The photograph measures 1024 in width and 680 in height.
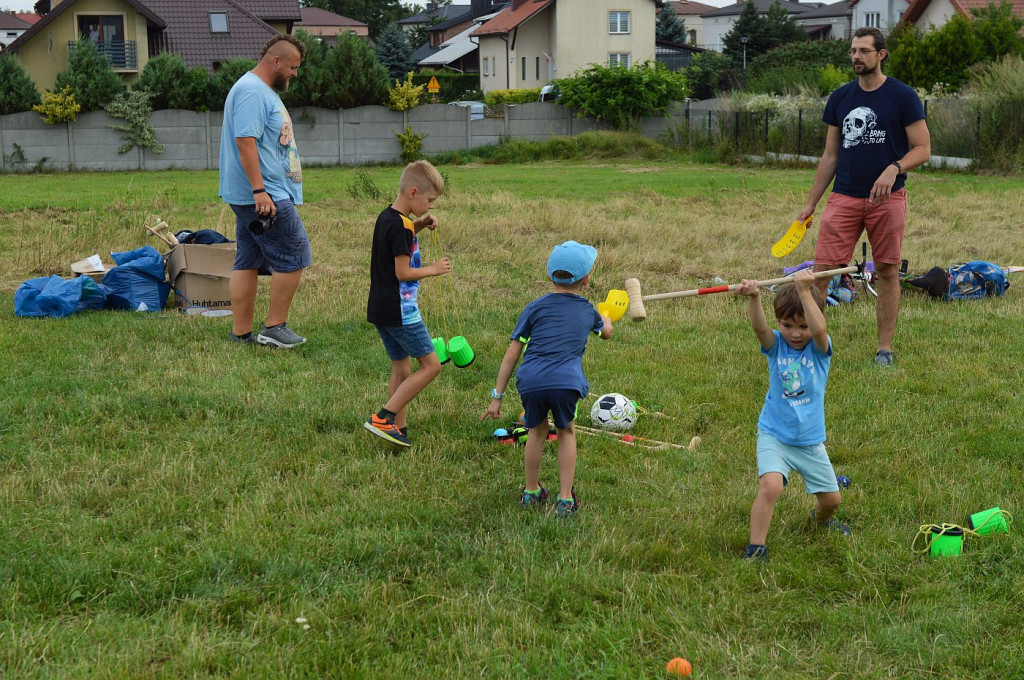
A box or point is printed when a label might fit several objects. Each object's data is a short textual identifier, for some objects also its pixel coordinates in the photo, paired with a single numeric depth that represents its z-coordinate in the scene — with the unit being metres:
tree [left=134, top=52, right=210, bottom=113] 29.50
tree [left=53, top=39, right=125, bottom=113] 28.36
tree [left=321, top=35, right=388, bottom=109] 30.25
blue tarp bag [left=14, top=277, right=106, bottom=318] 8.14
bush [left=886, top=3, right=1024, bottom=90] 28.27
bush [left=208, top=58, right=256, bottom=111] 29.73
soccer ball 5.59
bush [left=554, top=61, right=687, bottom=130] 32.31
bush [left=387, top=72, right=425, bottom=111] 30.36
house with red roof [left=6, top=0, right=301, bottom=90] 37.28
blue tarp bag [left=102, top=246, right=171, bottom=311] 8.45
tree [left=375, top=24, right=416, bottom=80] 66.56
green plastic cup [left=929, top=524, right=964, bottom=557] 3.96
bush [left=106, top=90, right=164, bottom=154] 28.69
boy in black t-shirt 5.20
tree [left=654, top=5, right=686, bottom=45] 68.25
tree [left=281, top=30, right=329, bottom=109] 30.02
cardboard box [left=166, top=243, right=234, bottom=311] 8.50
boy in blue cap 4.37
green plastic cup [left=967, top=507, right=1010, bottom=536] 4.11
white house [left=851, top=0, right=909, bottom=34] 59.94
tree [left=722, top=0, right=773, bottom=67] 64.62
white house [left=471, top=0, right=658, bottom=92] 47.09
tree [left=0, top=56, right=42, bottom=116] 28.23
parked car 39.47
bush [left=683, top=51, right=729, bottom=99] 52.72
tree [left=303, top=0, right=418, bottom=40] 92.75
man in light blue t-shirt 7.15
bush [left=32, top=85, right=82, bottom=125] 27.80
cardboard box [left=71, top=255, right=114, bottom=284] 8.88
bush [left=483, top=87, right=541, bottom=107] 44.67
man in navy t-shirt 6.63
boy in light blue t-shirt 3.97
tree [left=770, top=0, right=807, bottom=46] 64.25
